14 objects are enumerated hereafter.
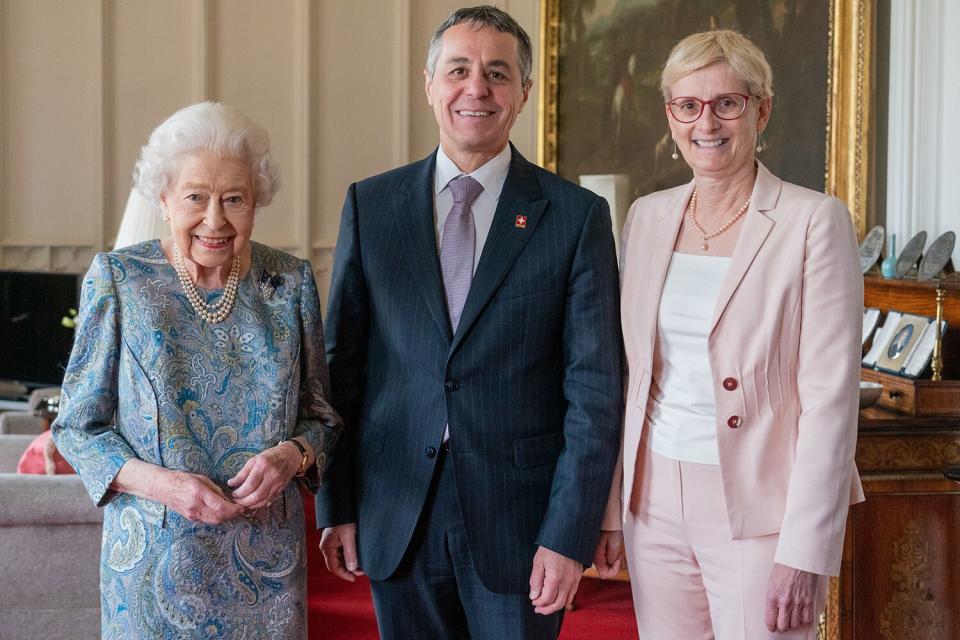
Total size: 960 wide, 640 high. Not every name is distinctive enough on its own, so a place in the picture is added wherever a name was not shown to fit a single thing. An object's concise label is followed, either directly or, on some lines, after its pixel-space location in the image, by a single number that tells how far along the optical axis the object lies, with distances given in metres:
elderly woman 2.09
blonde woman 2.08
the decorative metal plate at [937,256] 3.76
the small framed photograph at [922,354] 3.51
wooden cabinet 3.35
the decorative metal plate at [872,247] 4.20
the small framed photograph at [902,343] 3.64
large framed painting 4.38
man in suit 2.23
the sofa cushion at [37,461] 3.86
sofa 3.46
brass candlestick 3.44
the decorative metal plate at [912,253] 3.94
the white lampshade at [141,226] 4.52
